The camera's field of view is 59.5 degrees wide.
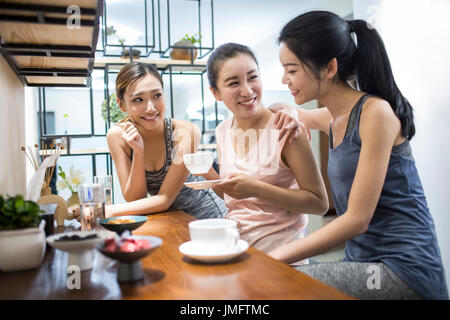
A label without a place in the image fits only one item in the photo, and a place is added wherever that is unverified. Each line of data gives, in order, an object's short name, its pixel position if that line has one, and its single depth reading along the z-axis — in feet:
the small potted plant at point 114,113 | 15.79
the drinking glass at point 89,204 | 4.54
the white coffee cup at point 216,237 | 3.06
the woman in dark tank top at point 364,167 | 3.81
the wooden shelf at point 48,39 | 4.14
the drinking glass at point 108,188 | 5.89
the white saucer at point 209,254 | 3.00
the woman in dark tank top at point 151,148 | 6.16
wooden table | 2.50
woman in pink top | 4.89
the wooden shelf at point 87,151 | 13.69
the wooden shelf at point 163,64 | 14.85
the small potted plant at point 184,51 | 15.60
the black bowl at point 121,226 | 3.98
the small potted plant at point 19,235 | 3.06
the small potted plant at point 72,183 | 5.61
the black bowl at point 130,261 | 2.71
